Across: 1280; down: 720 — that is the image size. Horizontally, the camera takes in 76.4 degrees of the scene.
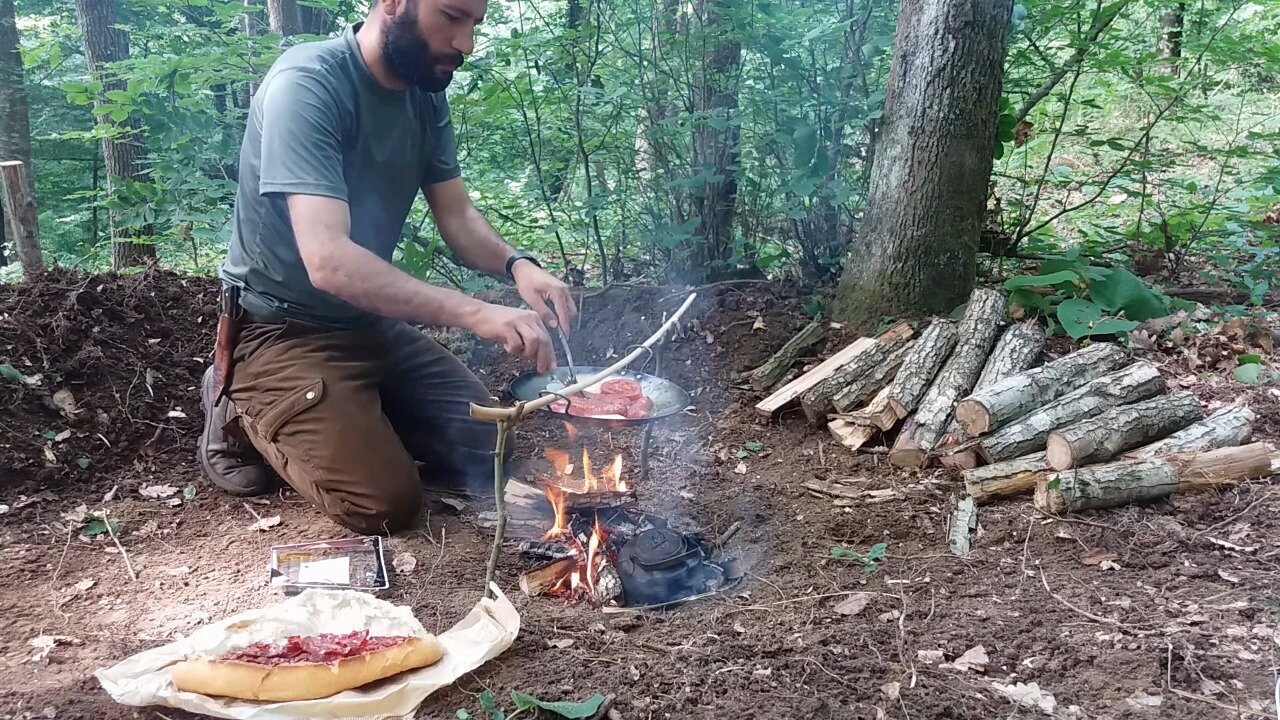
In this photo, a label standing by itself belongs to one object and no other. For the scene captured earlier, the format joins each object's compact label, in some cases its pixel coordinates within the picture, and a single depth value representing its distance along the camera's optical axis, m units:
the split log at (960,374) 3.66
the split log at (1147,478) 3.07
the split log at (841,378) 4.06
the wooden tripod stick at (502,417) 2.14
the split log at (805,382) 4.17
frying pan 2.97
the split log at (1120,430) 3.22
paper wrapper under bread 2.01
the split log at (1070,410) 3.41
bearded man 2.85
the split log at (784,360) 4.48
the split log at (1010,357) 3.65
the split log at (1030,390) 3.52
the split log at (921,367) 3.85
